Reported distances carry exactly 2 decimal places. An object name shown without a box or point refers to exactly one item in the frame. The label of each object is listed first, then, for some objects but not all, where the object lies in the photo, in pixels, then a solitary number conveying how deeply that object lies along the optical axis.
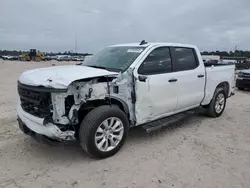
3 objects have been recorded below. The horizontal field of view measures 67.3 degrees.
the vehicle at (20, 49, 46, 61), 40.95
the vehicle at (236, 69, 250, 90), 8.95
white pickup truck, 2.70
